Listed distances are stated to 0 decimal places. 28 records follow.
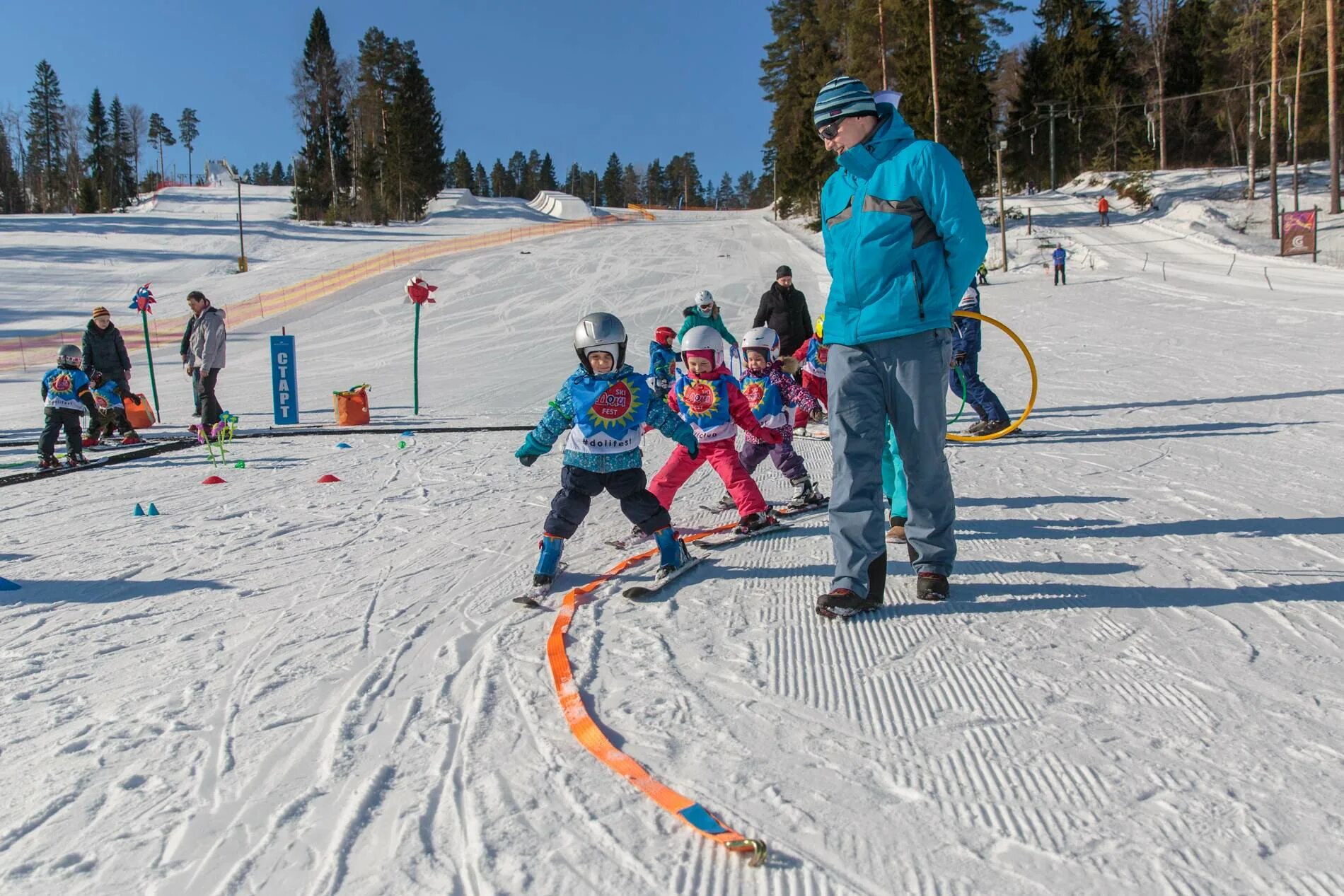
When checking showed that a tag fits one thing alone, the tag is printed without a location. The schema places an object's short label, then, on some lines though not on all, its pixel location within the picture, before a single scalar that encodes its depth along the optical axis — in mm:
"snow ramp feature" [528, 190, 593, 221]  80562
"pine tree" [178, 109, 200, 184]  121812
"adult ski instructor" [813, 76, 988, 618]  3590
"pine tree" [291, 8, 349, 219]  68125
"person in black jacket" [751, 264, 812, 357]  10578
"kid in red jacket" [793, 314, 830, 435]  8211
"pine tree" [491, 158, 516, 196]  134125
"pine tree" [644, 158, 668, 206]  135500
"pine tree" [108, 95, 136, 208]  90500
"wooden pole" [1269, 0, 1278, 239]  30031
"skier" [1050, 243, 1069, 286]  27453
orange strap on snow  2159
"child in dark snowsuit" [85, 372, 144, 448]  10414
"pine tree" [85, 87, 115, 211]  89188
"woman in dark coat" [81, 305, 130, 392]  10773
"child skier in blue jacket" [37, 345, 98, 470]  8906
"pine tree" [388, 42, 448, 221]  68312
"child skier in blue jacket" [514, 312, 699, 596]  4641
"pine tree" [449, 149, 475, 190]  129125
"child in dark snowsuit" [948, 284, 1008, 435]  8273
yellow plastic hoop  7959
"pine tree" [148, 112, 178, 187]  117000
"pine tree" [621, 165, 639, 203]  134000
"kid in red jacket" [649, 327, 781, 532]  5699
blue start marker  11945
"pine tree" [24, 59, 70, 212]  86000
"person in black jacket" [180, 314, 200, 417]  11362
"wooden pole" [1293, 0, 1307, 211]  35562
